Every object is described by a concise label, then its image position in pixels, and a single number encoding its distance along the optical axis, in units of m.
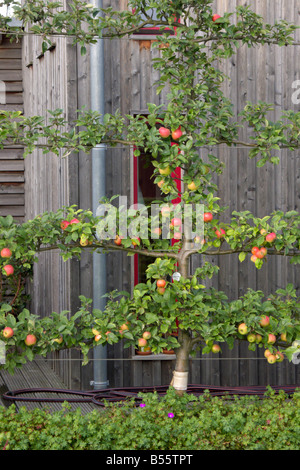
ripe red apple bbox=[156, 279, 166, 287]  7.46
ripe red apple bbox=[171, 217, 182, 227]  7.56
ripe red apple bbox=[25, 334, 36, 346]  7.34
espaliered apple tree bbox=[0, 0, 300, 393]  7.51
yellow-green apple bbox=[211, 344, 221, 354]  7.68
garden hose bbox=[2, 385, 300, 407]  9.27
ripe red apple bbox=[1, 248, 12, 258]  7.20
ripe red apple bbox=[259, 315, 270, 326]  7.69
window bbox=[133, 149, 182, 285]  10.98
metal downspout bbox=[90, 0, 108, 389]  10.34
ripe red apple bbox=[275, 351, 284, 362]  7.73
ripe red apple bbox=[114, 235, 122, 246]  7.55
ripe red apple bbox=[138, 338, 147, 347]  7.51
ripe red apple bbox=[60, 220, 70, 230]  7.51
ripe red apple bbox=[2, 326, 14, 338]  7.16
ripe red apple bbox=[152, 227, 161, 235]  7.53
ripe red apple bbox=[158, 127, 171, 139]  7.57
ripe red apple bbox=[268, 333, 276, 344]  7.62
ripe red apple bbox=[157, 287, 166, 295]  7.56
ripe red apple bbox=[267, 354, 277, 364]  7.63
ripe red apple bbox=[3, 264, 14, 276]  7.25
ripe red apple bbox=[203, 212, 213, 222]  7.45
